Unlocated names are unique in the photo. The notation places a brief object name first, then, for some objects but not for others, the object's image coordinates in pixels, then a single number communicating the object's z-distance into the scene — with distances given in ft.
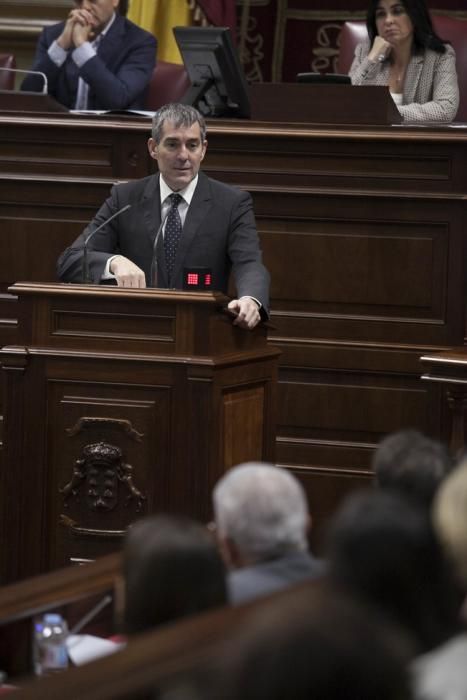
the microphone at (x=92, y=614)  13.66
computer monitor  35.86
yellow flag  50.72
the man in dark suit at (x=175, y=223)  30.01
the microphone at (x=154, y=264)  29.54
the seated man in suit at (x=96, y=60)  40.63
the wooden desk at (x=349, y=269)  34.60
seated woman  38.86
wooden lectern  26.18
